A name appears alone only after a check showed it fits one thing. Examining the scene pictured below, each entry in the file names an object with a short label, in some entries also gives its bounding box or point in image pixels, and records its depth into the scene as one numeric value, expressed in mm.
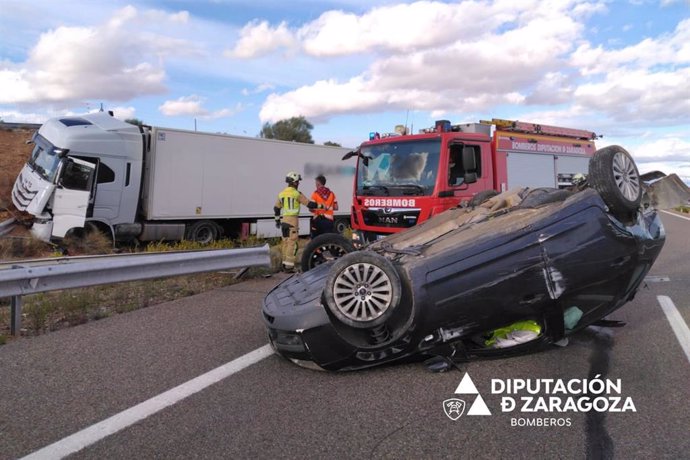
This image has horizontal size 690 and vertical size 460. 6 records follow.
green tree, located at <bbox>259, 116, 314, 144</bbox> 44125
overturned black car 3850
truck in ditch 12609
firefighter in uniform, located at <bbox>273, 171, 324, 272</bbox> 9594
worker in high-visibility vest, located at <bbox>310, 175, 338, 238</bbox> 9562
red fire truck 8188
